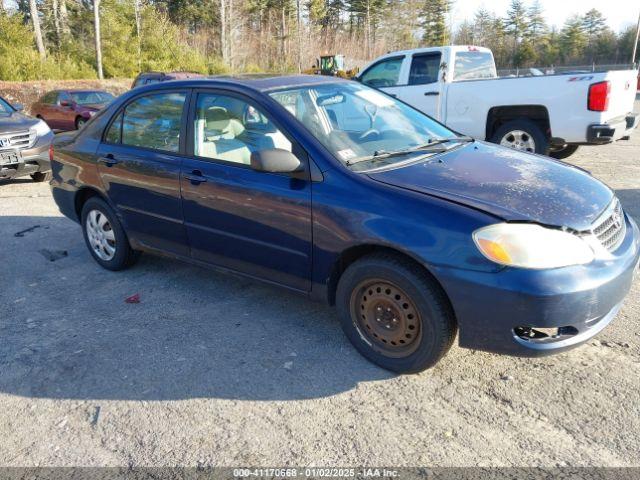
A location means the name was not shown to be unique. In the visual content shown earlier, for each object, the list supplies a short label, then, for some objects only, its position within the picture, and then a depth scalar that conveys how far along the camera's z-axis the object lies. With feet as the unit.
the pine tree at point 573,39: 193.98
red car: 53.06
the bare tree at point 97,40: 90.84
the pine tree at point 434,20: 223.71
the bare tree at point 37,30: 88.17
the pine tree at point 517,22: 228.02
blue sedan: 8.67
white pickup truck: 23.58
